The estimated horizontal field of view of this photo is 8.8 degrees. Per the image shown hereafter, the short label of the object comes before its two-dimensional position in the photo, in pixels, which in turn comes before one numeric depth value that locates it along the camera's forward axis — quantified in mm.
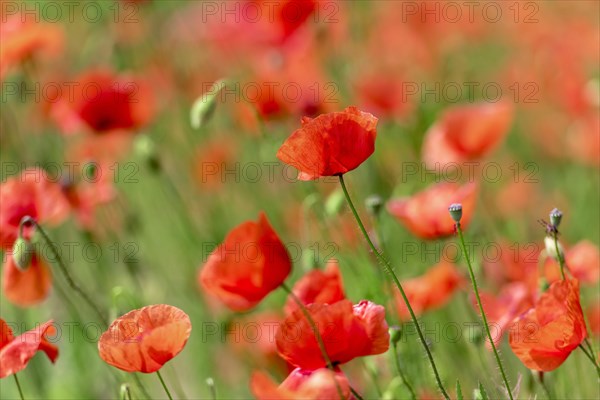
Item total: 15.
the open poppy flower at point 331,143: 2490
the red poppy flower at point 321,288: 2560
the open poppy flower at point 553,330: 2470
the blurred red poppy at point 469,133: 2915
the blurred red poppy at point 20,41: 2976
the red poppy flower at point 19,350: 2490
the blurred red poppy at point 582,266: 2717
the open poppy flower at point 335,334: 2483
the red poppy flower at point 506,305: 2614
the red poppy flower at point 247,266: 2545
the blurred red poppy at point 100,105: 3013
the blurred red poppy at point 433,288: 2733
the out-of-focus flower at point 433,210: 2718
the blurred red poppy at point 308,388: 2458
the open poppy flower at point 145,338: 2482
